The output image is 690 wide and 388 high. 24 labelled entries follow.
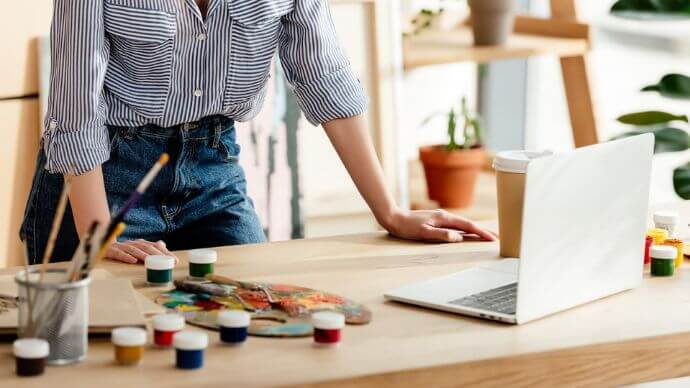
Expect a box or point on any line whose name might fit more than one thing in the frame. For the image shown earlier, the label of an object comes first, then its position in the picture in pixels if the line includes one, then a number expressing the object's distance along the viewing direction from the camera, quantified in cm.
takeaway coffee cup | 224
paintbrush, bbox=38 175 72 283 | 171
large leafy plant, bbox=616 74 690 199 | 347
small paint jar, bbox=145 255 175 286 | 208
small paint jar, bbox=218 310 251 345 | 182
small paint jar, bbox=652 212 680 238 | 240
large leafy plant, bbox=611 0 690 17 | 353
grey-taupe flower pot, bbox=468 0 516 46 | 428
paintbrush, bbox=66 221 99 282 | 171
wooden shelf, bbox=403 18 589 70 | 417
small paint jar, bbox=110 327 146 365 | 174
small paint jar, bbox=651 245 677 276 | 220
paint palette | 189
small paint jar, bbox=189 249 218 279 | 212
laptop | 192
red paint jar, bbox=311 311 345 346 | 182
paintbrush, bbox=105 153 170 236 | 167
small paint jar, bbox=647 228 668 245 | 230
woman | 238
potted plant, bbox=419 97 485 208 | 444
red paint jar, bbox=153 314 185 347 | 180
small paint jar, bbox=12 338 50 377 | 169
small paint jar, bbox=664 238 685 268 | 227
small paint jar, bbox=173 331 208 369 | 173
